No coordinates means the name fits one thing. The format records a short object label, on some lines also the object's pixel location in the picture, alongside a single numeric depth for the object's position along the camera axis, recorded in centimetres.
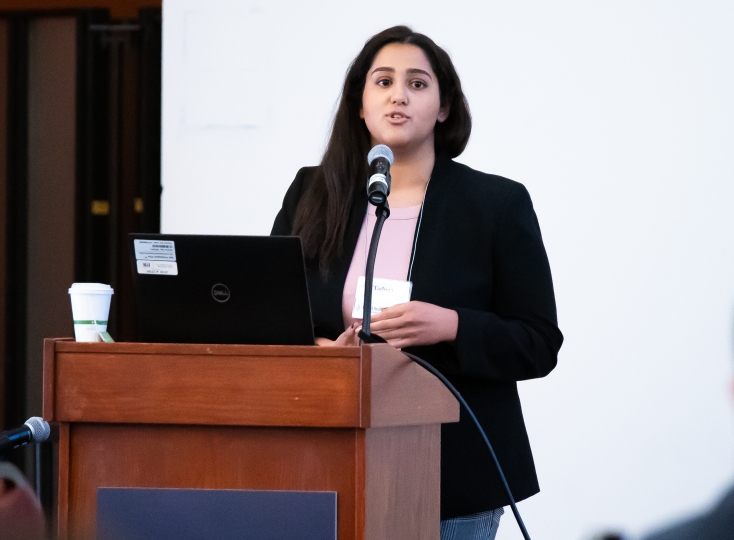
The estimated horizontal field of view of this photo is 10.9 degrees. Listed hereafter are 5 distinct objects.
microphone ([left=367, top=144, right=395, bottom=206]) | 698
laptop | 679
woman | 724
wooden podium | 671
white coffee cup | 693
